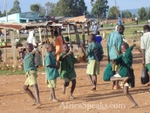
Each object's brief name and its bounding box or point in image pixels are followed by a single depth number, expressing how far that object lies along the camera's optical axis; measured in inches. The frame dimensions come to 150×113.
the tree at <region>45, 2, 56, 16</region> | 4722.7
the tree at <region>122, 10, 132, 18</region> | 4798.2
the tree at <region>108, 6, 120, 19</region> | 4164.6
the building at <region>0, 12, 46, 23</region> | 2851.9
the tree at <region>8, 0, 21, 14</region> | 5078.7
